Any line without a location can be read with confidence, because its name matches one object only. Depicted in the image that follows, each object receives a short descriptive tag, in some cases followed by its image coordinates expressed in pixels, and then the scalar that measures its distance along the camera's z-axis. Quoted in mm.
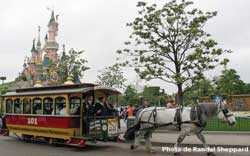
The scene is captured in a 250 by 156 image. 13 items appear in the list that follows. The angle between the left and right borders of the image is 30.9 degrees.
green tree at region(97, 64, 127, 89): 52812
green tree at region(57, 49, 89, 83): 43406
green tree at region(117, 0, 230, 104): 24953
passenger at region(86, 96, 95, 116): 17703
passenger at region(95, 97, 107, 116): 17766
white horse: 14828
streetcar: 17453
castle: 71875
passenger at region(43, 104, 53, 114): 19116
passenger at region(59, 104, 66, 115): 18183
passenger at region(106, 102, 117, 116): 18125
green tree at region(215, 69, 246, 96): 91188
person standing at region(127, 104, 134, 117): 24253
